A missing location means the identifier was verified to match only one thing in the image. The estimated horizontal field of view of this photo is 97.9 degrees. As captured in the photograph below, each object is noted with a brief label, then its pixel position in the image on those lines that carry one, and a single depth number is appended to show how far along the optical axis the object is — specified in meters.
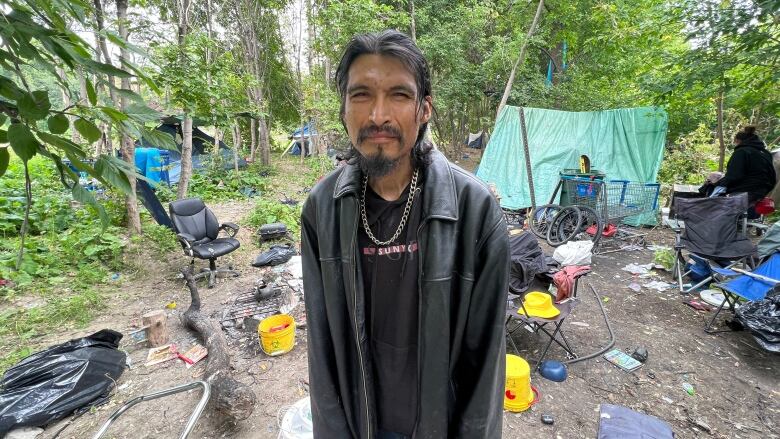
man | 1.23
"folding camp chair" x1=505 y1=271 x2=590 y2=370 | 3.41
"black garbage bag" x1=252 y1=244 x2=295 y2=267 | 6.03
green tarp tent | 8.21
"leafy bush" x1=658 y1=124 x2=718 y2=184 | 11.53
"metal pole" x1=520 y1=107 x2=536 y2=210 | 8.03
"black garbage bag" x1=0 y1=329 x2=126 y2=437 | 2.72
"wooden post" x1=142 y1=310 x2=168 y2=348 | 3.81
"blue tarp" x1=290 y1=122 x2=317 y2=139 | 23.15
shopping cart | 6.61
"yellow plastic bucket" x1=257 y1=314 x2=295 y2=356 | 3.59
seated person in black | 5.92
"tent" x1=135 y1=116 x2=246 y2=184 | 10.65
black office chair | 5.39
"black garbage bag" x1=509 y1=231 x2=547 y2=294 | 3.71
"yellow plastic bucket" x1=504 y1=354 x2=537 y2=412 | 2.85
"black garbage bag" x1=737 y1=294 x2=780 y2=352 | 3.23
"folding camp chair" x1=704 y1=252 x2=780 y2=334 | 3.66
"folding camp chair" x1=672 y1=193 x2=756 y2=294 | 4.56
